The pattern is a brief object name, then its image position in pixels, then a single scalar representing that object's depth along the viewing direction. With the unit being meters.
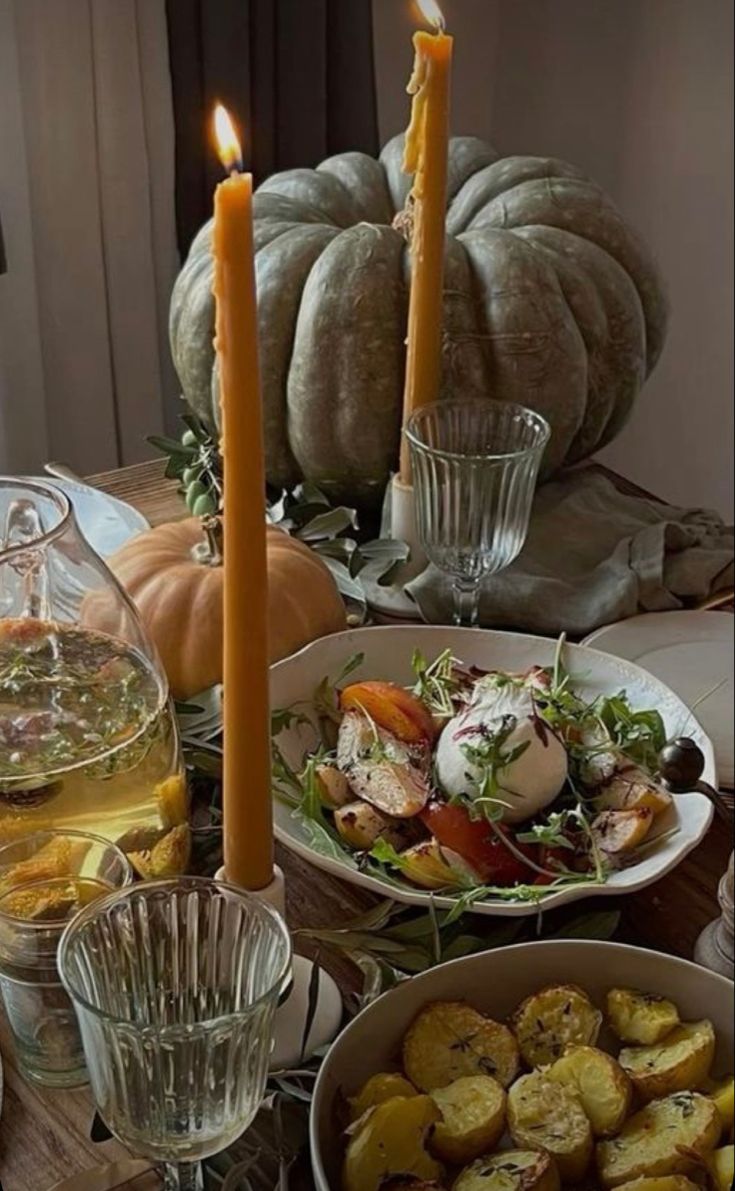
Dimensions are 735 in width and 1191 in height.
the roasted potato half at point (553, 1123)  0.54
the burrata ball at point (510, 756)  0.69
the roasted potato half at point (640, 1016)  0.59
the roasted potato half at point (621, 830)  0.69
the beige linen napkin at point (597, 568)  0.94
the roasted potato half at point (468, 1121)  0.55
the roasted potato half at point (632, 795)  0.71
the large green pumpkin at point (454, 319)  1.02
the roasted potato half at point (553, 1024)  0.59
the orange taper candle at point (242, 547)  0.50
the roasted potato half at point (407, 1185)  0.52
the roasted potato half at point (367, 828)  0.70
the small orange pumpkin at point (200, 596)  0.84
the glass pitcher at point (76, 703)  0.65
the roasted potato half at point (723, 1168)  0.54
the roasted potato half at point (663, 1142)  0.54
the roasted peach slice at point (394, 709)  0.75
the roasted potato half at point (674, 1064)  0.58
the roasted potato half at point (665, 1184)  0.52
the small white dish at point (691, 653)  0.84
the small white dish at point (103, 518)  0.98
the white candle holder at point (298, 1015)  0.61
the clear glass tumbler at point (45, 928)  0.60
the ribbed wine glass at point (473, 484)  0.86
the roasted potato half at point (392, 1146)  0.52
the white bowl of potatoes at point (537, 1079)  0.54
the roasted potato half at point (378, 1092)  0.55
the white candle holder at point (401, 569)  0.95
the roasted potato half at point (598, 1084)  0.56
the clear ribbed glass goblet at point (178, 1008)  0.50
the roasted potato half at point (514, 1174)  0.52
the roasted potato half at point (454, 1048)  0.58
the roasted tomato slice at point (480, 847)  0.69
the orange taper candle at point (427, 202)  0.85
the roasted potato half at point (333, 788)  0.73
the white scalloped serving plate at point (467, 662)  0.69
